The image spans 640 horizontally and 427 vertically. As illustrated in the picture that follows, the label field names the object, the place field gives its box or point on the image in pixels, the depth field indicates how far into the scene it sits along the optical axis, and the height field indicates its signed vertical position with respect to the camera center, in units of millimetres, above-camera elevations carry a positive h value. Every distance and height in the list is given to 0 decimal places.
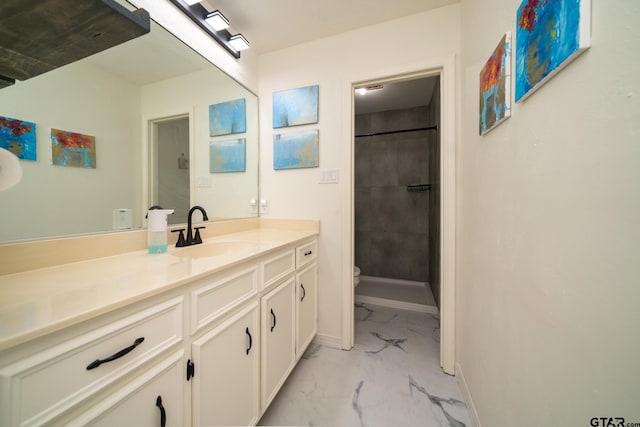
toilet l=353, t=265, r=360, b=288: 2295 -662
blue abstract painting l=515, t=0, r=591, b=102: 450 +405
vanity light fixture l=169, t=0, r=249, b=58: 1270 +1170
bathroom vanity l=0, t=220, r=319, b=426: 420 -331
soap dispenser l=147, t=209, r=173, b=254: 1053 -93
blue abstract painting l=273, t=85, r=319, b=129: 1723 +816
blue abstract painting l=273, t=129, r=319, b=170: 1723 +475
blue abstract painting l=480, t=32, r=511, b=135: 771 +474
